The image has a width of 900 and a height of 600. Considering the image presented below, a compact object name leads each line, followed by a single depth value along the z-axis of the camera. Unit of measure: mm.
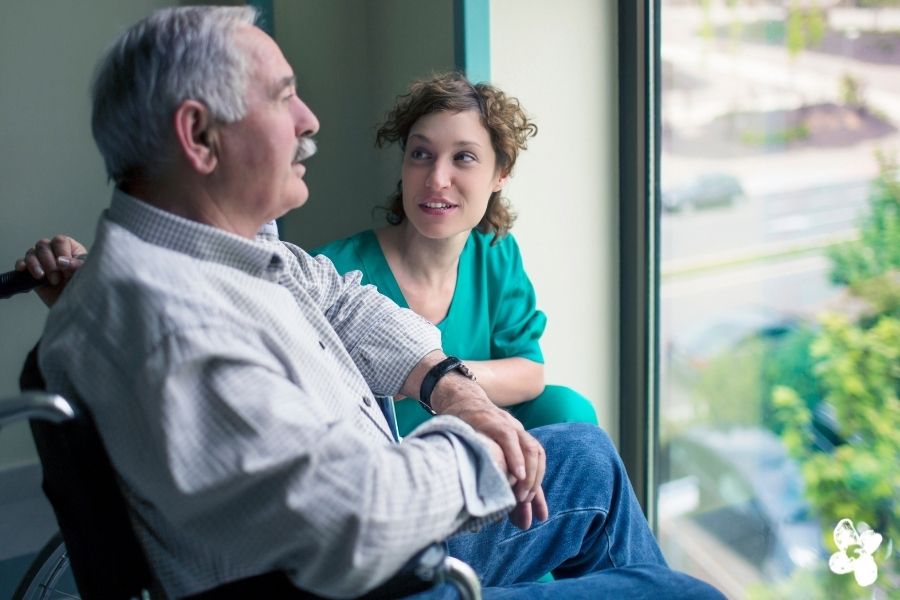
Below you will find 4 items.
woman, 1892
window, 1879
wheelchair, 977
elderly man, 949
